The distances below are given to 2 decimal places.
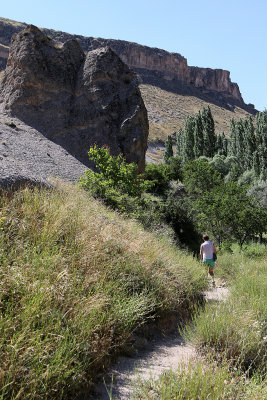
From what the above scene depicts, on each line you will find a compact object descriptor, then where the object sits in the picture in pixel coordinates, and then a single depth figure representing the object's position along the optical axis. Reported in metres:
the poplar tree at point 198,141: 51.84
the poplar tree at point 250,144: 44.31
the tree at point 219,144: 53.01
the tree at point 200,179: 34.45
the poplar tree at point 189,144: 54.09
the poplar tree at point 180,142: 61.46
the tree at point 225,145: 54.91
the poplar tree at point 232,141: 51.63
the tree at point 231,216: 20.38
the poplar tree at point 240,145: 47.75
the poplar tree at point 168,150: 60.03
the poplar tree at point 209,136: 50.81
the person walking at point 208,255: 9.15
